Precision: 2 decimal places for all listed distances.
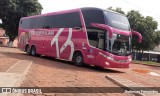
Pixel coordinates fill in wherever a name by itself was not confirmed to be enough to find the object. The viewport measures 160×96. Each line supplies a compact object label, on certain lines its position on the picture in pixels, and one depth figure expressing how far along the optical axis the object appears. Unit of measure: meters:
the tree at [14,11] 22.17
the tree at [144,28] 23.07
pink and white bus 7.78
